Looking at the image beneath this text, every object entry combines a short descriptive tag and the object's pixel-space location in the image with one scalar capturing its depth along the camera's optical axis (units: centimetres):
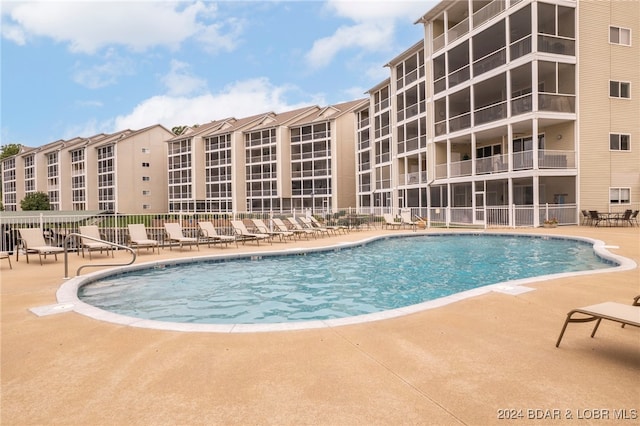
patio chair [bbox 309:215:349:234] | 1999
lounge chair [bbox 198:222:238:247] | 1423
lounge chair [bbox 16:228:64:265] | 1021
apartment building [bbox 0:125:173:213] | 5419
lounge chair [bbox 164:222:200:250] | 1345
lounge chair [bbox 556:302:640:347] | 319
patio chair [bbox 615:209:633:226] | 1947
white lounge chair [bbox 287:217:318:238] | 1750
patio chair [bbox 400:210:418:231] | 2202
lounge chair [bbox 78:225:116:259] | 1140
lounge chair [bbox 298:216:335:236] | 1842
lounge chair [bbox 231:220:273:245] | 1503
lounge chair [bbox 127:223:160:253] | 1241
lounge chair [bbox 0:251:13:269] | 937
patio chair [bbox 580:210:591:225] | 2049
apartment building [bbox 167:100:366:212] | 4481
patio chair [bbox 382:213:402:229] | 2202
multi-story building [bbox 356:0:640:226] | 2081
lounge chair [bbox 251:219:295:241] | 1648
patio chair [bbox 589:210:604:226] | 1987
